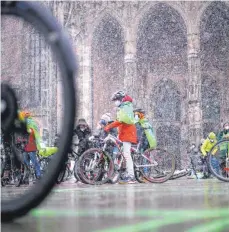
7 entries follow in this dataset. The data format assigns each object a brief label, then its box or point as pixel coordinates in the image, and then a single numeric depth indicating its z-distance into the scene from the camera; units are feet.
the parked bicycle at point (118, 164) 38.73
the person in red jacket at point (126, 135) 40.45
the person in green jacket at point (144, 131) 44.34
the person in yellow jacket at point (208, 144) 60.03
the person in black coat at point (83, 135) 48.47
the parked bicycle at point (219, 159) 31.73
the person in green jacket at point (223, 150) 31.67
